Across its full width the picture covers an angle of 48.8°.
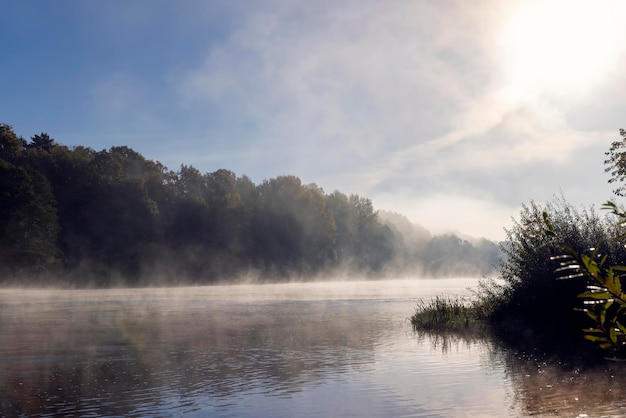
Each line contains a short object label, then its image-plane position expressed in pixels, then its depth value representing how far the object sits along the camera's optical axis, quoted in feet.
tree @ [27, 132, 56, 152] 431.02
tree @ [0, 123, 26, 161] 370.73
